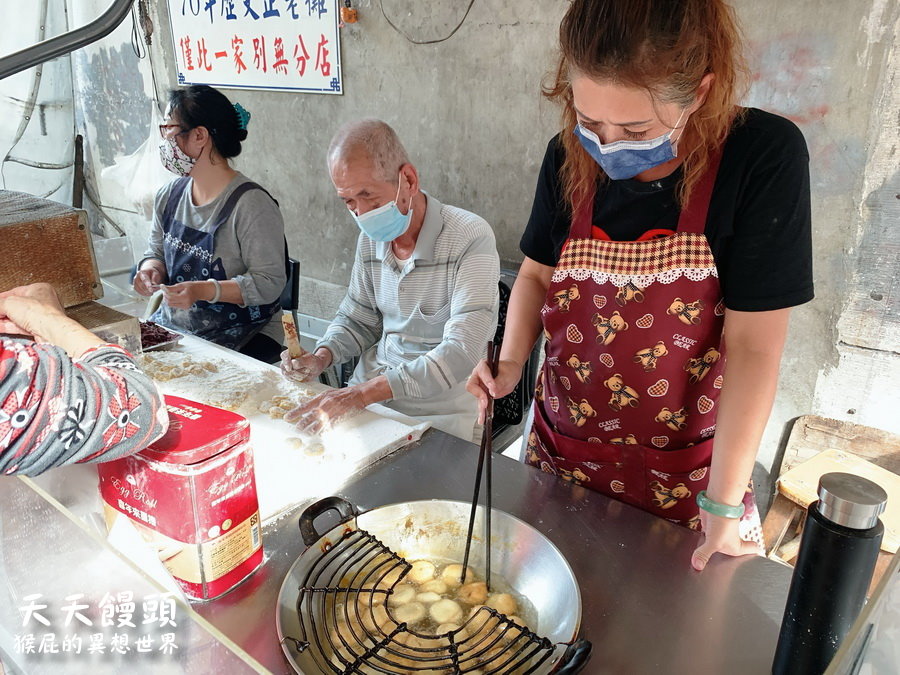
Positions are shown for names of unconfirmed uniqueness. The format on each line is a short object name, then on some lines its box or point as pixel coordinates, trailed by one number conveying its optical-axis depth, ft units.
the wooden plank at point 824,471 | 7.74
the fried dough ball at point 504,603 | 3.59
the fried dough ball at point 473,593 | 3.69
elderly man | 7.00
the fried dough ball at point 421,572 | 3.84
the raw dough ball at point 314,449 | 5.28
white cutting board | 4.80
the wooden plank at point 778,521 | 8.11
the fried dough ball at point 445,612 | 3.51
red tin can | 3.11
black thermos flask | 2.33
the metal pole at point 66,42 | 2.67
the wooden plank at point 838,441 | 8.23
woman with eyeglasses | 9.07
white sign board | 12.09
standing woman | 3.82
